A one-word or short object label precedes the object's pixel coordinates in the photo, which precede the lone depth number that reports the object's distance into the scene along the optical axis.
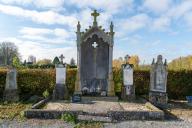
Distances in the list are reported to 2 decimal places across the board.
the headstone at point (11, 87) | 6.99
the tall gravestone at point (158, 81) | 6.90
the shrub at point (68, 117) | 4.49
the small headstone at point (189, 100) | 6.84
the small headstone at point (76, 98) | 6.46
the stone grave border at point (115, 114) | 4.72
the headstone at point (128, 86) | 7.19
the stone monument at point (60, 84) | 7.14
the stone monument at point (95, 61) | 7.37
